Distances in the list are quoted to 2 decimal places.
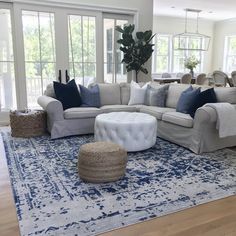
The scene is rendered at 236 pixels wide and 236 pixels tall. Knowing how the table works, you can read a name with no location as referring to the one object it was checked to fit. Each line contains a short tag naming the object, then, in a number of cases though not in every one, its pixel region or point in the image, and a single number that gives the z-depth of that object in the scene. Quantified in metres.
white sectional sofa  3.39
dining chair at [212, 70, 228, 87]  6.81
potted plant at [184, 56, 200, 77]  7.84
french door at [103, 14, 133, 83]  5.93
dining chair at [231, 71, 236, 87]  6.42
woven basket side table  4.09
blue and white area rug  1.97
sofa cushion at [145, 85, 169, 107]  4.48
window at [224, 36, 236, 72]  10.27
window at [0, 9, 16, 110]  5.07
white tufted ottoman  3.27
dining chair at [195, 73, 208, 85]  7.06
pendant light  9.98
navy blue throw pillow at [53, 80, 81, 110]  4.25
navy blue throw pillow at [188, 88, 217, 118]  3.59
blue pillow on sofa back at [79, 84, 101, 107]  4.48
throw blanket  3.27
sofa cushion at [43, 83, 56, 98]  4.43
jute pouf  2.49
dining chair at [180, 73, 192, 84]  6.96
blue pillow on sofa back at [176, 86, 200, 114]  3.76
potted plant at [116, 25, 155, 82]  5.77
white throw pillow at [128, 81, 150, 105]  4.74
